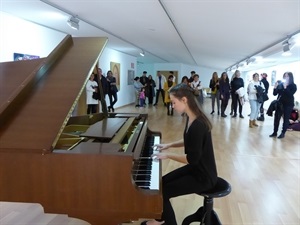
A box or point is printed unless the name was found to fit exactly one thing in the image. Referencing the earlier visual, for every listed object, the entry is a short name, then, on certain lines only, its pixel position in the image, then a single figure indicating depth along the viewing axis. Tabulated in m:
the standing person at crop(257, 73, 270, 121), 8.68
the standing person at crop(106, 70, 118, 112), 9.95
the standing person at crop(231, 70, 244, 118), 9.03
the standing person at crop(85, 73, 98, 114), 7.30
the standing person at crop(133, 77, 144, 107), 13.40
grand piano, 1.50
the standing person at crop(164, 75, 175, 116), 9.85
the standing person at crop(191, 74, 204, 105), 8.90
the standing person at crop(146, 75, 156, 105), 14.20
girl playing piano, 1.99
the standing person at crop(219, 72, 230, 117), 9.43
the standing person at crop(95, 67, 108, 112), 8.32
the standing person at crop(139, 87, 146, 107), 13.02
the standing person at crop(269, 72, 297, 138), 5.92
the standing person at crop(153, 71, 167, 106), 13.02
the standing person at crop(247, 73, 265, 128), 7.36
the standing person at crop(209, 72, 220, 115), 9.88
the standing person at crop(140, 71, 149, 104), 13.90
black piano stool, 2.06
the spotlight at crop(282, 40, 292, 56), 5.53
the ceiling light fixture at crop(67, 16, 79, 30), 5.25
